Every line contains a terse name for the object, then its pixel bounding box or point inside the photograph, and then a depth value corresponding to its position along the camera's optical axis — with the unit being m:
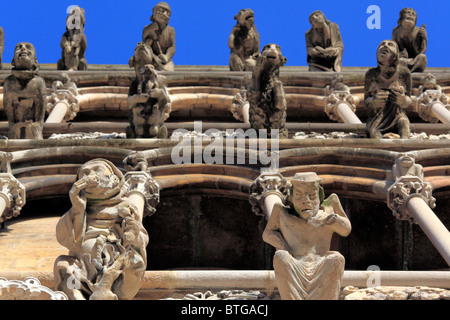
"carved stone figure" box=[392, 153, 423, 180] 20.78
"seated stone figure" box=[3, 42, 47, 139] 23.42
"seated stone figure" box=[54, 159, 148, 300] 14.41
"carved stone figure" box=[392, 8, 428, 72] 31.91
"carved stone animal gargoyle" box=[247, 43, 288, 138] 22.92
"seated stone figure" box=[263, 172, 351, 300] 14.16
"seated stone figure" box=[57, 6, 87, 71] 32.72
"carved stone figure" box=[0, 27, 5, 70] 35.41
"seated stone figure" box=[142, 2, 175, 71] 32.22
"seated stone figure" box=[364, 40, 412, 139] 23.61
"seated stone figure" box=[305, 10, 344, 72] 32.12
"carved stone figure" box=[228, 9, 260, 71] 32.25
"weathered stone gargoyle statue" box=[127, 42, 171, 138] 22.78
